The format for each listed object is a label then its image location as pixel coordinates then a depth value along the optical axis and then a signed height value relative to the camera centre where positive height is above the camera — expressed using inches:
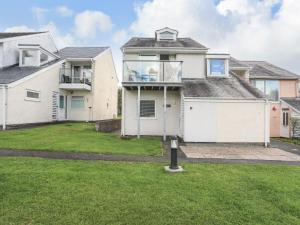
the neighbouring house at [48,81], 593.0 +120.0
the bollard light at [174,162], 256.7 -55.8
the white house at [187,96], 496.5 +53.9
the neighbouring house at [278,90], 736.7 +104.0
